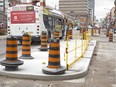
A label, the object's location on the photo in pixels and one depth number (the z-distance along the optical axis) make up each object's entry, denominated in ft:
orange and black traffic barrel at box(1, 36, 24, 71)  15.77
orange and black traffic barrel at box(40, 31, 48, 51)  28.00
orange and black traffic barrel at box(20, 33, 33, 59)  20.98
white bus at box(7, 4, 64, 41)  37.84
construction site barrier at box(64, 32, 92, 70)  17.69
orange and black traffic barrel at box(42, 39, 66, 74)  15.29
